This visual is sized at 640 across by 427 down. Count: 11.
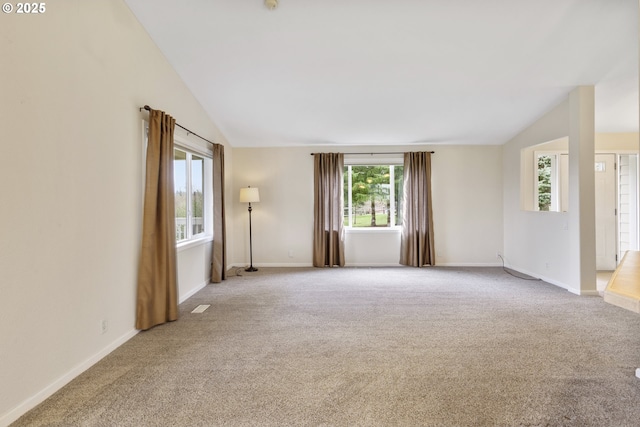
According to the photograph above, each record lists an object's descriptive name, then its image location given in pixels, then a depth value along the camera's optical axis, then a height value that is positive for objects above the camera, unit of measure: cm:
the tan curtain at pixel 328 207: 572 +11
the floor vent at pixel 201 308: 346 -109
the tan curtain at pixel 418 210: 566 +3
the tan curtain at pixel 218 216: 480 -4
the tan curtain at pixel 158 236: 290 -22
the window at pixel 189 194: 418 +29
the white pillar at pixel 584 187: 387 +30
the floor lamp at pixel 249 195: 542 +33
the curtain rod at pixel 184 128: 295 +109
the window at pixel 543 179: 510 +53
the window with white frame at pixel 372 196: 602 +33
